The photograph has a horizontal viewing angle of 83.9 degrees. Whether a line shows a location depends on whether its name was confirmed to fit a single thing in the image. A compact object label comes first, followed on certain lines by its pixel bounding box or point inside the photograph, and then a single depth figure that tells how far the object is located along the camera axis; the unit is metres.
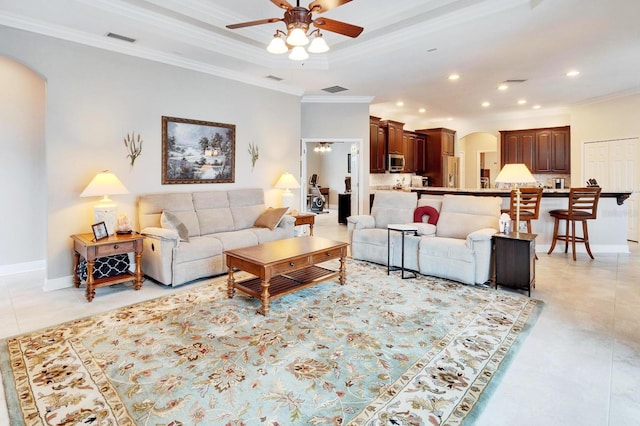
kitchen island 5.88
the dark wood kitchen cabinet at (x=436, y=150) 9.77
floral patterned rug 1.93
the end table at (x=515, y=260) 3.80
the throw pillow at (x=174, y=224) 4.23
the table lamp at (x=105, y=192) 3.89
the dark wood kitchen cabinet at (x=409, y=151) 9.42
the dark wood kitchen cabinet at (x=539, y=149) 8.59
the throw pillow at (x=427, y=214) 4.96
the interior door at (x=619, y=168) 6.89
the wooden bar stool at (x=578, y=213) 5.38
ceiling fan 2.81
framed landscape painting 4.91
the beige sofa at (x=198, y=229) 4.04
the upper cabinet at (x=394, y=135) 8.48
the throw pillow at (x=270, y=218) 5.26
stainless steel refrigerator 9.83
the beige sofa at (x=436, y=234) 4.05
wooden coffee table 3.29
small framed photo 3.79
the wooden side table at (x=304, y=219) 5.94
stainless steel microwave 8.57
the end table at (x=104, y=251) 3.65
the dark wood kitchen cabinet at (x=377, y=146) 8.08
